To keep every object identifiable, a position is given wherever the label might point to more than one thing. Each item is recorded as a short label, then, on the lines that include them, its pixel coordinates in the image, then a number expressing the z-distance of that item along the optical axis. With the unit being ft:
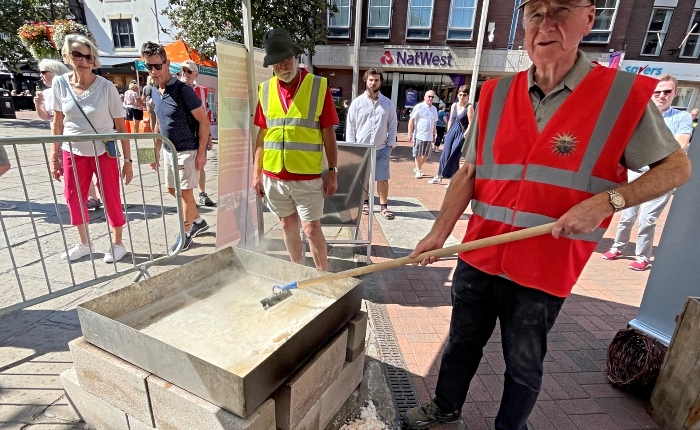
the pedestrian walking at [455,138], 23.70
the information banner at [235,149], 11.23
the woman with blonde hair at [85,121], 10.66
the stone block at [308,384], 5.07
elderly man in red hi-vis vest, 4.58
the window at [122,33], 72.95
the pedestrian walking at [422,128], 28.12
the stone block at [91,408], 5.67
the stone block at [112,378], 5.13
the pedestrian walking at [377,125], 18.60
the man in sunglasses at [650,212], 12.91
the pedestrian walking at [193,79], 19.35
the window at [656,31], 61.93
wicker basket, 7.60
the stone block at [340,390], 6.15
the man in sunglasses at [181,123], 12.29
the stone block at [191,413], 4.54
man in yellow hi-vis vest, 9.26
